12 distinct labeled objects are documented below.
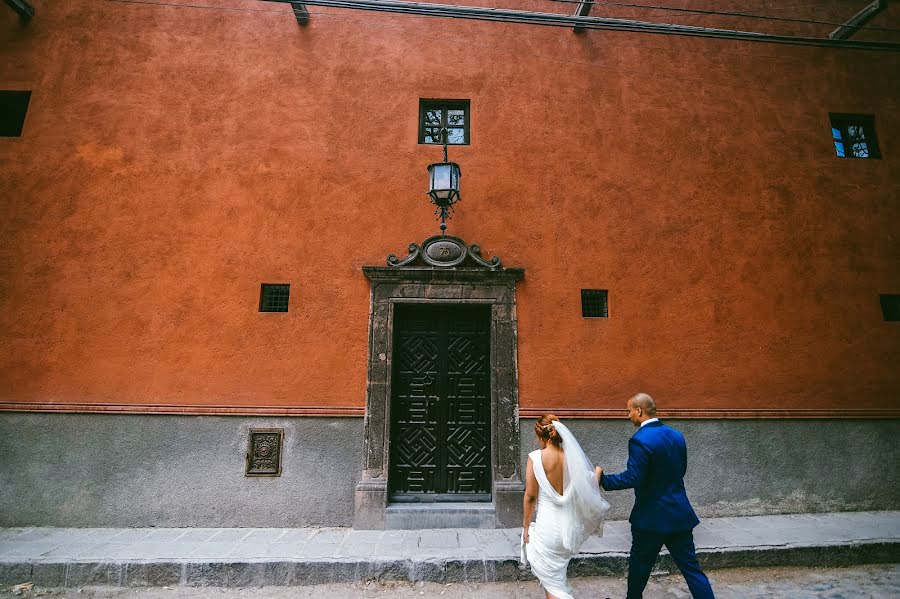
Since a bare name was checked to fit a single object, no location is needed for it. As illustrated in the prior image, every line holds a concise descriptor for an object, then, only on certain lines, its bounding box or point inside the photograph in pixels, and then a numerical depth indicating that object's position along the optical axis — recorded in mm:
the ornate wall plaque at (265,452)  5434
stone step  5316
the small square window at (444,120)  6454
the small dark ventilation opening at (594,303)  6059
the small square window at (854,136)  6914
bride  3217
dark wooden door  5695
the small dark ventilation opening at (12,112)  6328
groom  3297
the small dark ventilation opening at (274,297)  5844
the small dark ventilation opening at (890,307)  6316
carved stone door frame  5449
